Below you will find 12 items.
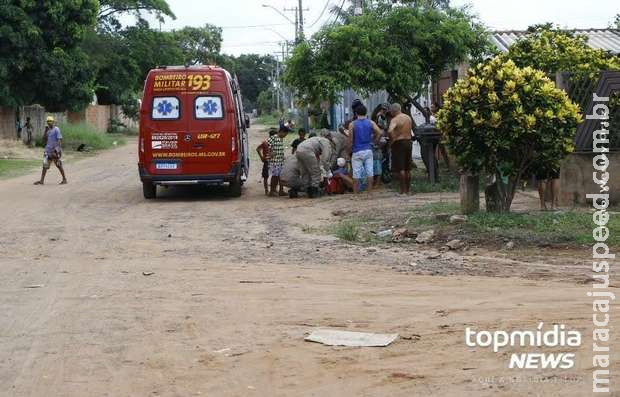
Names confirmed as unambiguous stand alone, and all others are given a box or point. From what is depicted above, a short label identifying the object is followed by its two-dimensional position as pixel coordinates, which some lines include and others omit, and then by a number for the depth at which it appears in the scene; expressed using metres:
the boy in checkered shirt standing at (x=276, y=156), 17.64
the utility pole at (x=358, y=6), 19.83
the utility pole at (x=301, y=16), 55.22
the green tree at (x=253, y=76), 129.88
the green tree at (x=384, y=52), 17.70
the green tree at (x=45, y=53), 35.47
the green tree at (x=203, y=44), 81.06
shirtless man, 16.33
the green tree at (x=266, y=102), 111.56
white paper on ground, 6.25
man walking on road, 21.45
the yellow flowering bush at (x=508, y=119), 11.08
